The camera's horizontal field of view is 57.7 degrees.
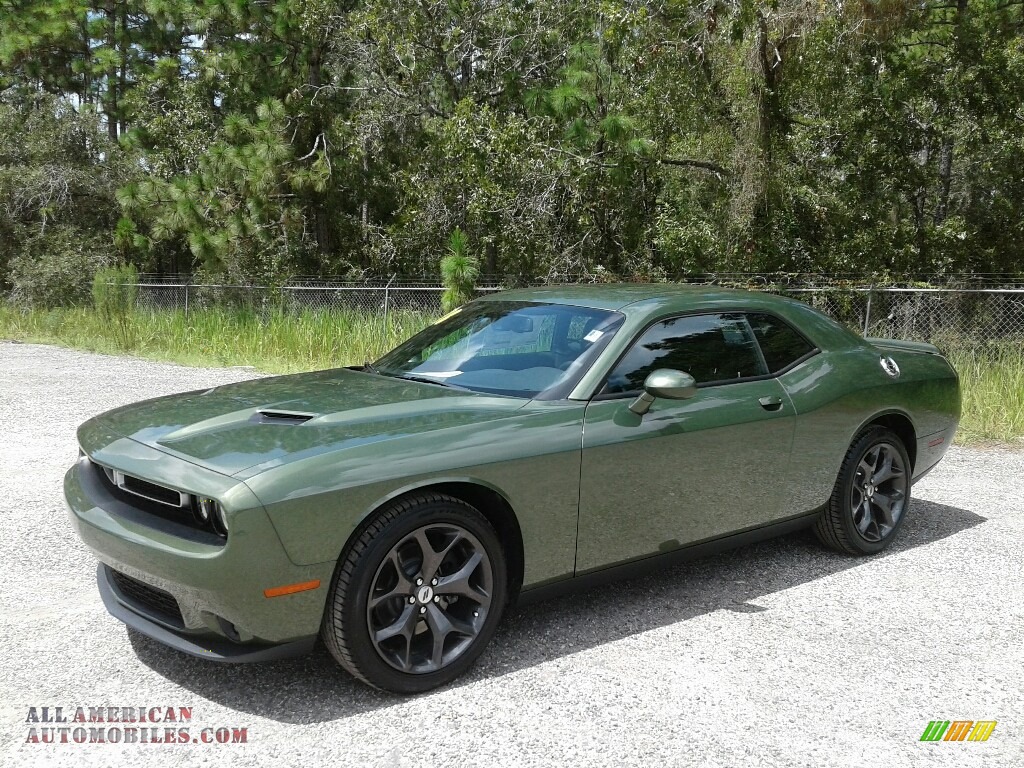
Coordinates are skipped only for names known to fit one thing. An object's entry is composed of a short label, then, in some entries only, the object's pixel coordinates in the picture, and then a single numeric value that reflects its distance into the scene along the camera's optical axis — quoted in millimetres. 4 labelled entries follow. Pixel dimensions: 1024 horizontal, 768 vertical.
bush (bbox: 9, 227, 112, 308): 23875
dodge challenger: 3113
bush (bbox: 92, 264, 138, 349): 16953
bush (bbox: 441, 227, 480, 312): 15875
